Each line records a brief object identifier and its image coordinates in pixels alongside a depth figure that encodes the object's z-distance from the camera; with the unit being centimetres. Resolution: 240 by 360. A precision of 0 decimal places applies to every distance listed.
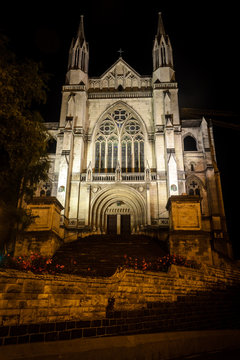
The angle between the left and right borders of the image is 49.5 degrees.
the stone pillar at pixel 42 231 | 1506
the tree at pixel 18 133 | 867
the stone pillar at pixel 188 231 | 1533
